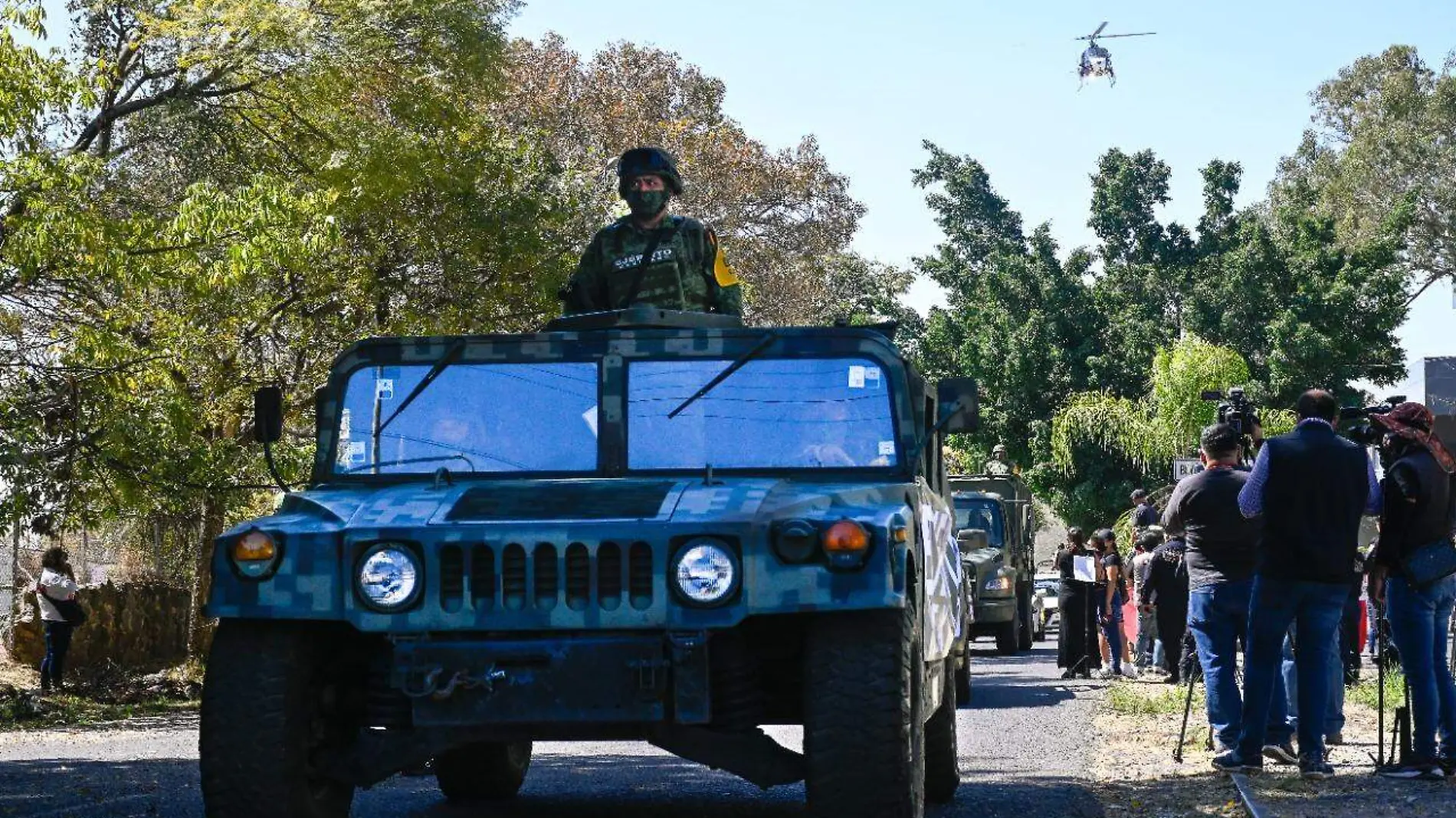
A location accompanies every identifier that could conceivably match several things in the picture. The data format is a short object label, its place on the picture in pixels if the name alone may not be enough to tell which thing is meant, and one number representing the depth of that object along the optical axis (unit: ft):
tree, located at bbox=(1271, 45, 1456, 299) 204.13
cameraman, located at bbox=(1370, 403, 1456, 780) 33.12
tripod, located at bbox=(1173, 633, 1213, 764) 38.59
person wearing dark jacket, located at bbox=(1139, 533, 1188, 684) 59.88
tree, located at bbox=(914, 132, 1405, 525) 166.20
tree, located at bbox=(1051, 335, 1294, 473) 152.15
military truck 82.58
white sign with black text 69.53
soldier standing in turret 32.35
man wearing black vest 33.53
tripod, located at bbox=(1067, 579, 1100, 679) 70.85
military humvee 22.57
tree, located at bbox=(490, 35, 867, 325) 128.77
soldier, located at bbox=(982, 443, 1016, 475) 147.13
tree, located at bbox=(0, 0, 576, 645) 55.06
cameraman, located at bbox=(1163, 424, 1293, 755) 35.58
